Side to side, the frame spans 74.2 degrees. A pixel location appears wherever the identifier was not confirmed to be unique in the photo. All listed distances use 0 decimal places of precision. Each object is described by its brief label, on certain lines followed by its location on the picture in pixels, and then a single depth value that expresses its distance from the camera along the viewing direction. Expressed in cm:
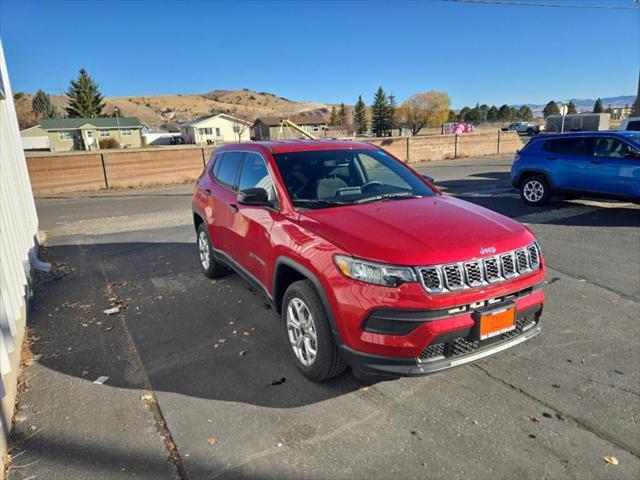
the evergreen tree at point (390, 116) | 9262
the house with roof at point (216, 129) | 8344
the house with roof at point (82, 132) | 6297
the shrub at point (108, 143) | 5938
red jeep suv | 264
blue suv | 863
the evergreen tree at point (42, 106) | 9456
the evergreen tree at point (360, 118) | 10119
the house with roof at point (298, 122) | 8031
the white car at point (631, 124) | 1316
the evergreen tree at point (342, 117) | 11450
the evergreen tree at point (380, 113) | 9150
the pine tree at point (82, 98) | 7400
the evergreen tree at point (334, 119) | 11362
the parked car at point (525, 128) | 6159
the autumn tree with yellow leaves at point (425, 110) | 10019
